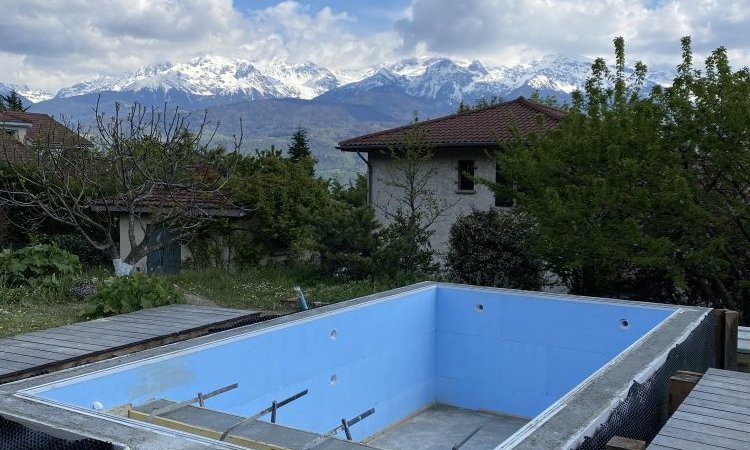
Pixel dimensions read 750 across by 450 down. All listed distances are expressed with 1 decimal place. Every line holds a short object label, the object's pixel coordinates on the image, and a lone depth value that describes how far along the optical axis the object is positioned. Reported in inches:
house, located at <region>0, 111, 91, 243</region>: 686.1
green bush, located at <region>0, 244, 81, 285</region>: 453.4
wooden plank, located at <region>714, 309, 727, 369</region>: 254.2
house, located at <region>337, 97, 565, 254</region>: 763.4
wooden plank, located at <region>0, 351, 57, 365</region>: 234.4
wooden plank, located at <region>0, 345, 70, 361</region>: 239.5
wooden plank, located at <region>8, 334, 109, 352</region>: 251.8
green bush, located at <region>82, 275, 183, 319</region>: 366.0
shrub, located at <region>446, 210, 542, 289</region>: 500.4
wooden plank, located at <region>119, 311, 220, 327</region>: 298.1
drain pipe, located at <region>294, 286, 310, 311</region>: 319.6
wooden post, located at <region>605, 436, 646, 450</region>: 122.1
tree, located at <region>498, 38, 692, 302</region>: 378.0
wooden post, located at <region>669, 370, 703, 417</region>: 169.3
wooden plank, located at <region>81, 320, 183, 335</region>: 284.7
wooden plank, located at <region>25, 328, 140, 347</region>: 261.3
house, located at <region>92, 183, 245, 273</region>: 637.3
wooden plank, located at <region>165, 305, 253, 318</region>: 321.7
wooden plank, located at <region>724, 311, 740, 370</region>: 255.0
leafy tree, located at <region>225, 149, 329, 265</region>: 736.3
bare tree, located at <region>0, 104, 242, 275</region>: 530.9
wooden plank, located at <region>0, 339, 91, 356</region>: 245.8
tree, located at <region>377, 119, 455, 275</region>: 546.9
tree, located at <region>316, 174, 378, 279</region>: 536.7
